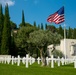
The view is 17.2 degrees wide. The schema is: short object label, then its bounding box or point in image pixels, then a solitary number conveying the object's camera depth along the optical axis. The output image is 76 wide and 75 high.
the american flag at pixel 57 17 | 36.72
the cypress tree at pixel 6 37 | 59.19
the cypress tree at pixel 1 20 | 63.73
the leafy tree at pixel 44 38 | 32.44
